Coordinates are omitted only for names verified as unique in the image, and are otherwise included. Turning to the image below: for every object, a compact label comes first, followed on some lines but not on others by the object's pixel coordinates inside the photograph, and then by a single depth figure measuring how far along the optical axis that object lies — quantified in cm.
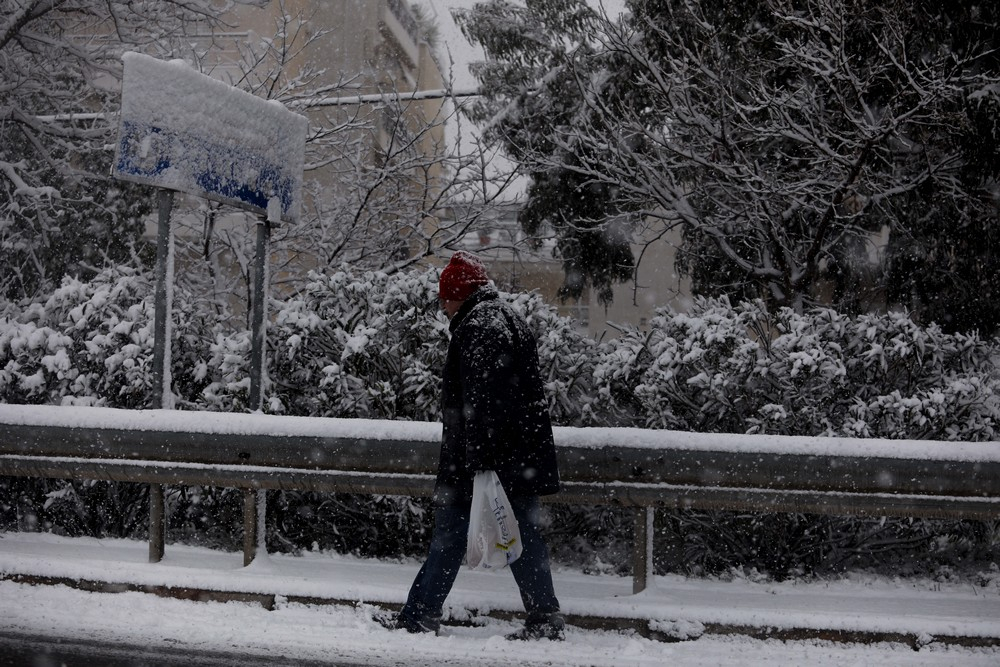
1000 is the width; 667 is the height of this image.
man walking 438
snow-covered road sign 528
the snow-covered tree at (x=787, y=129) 871
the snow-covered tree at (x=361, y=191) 1146
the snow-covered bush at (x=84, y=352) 649
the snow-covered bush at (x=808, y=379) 584
